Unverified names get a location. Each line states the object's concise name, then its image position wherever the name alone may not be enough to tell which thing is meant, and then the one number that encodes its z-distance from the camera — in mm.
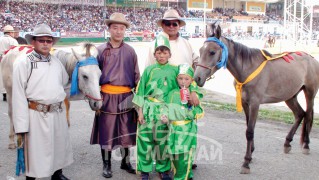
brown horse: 4559
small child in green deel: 3850
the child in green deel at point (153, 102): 3875
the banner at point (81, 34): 36556
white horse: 3943
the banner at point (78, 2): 44653
